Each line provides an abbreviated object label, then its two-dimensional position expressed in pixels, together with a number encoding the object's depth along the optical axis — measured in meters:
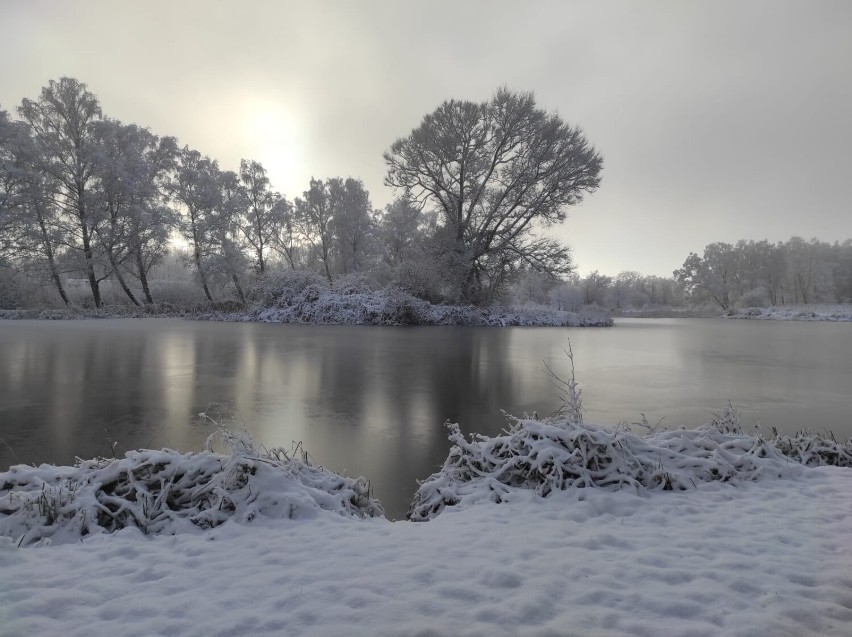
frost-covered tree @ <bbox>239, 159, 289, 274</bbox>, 35.31
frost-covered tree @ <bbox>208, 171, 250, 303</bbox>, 30.94
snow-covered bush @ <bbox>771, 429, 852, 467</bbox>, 4.43
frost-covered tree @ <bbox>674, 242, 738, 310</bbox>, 63.25
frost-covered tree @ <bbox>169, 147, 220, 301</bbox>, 30.38
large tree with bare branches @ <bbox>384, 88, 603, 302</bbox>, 23.50
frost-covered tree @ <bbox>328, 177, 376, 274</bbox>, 40.69
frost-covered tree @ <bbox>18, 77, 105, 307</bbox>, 24.56
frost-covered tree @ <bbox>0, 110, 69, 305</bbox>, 21.97
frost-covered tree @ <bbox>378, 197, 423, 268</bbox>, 35.78
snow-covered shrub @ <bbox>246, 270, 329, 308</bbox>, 25.88
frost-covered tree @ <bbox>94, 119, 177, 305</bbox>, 25.53
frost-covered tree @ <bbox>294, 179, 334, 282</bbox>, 41.44
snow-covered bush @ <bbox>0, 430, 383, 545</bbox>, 2.94
